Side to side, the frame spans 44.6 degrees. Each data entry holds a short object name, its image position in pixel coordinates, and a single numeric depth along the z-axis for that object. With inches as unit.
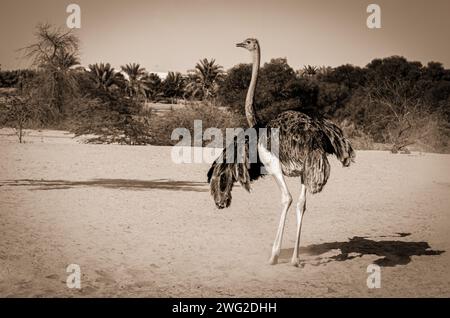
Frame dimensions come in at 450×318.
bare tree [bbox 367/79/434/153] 869.2
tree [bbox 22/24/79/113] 1003.9
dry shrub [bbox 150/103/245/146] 855.1
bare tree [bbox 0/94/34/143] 733.3
